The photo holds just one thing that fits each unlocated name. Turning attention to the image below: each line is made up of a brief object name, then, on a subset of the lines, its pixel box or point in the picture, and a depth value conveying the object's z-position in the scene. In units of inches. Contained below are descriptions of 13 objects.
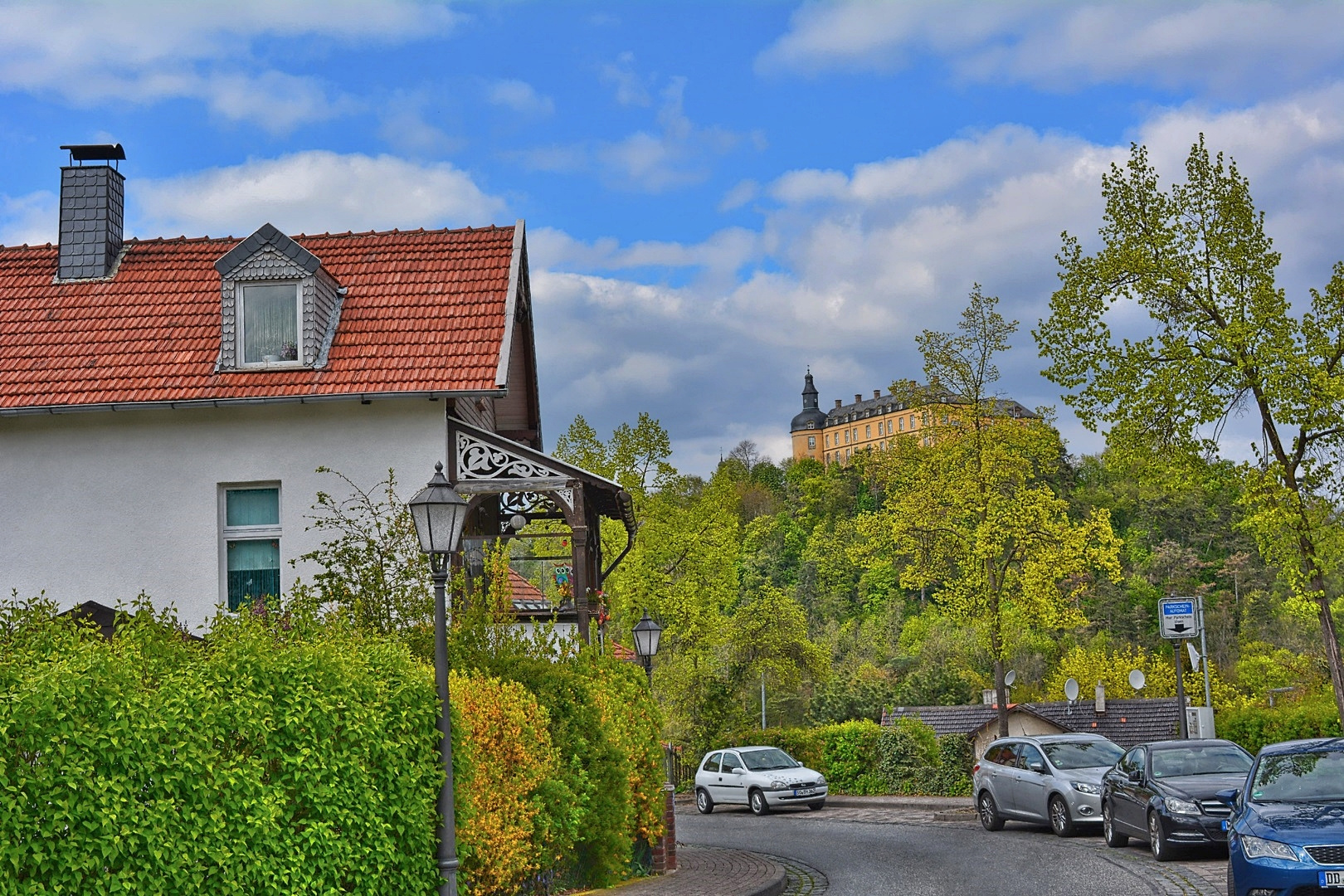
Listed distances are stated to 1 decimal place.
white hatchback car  1241.4
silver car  824.9
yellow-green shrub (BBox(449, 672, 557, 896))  446.0
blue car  423.5
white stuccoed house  761.6
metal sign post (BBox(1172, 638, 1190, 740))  869.8
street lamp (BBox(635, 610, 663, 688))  846.5
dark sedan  652.7
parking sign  837.2
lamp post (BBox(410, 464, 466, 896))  387.2
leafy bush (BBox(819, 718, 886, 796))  1508.4
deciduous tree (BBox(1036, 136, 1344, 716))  813.9
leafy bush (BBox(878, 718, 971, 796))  1385.3
